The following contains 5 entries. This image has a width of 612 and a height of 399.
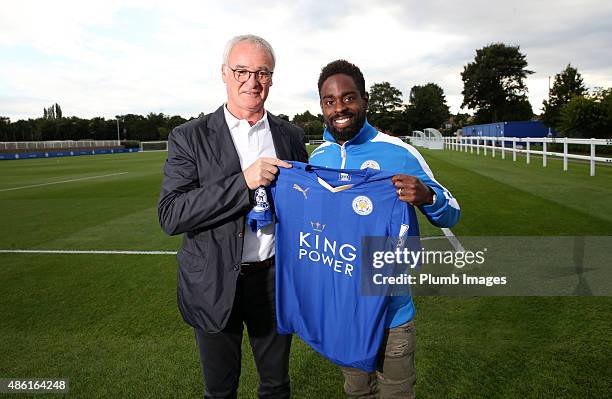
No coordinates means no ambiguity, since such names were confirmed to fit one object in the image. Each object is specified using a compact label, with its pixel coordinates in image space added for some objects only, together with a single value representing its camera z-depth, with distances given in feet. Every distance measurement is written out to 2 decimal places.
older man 7.13
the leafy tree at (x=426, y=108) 350.23
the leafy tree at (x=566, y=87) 198.59
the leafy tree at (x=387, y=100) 278.65
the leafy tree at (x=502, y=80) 279.69
